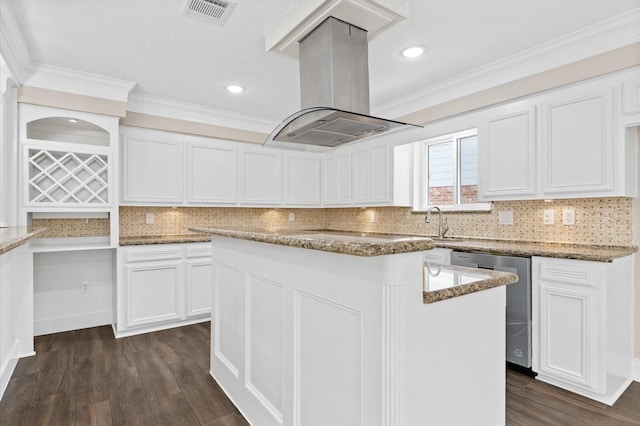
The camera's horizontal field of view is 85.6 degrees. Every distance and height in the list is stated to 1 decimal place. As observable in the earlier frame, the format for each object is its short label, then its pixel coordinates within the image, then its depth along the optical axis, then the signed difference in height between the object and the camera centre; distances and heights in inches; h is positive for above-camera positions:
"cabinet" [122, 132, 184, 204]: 145.9 +19.2
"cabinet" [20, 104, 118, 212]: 120.5 +19.1
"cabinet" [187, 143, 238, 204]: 162.7 +18.4
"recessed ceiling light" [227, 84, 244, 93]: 139.2 +50.9
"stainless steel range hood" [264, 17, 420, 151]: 82.0 +31.8
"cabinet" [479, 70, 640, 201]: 92.7 +20.3
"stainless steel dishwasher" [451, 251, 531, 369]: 98.3 -27.8
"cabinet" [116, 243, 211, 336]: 135.2 -30.5
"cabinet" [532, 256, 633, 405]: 85.5 -29.6
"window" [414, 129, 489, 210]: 145.7 +17.8
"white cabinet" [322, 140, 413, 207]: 163.3 +19.1
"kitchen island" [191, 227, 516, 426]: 41.9 -18.0
